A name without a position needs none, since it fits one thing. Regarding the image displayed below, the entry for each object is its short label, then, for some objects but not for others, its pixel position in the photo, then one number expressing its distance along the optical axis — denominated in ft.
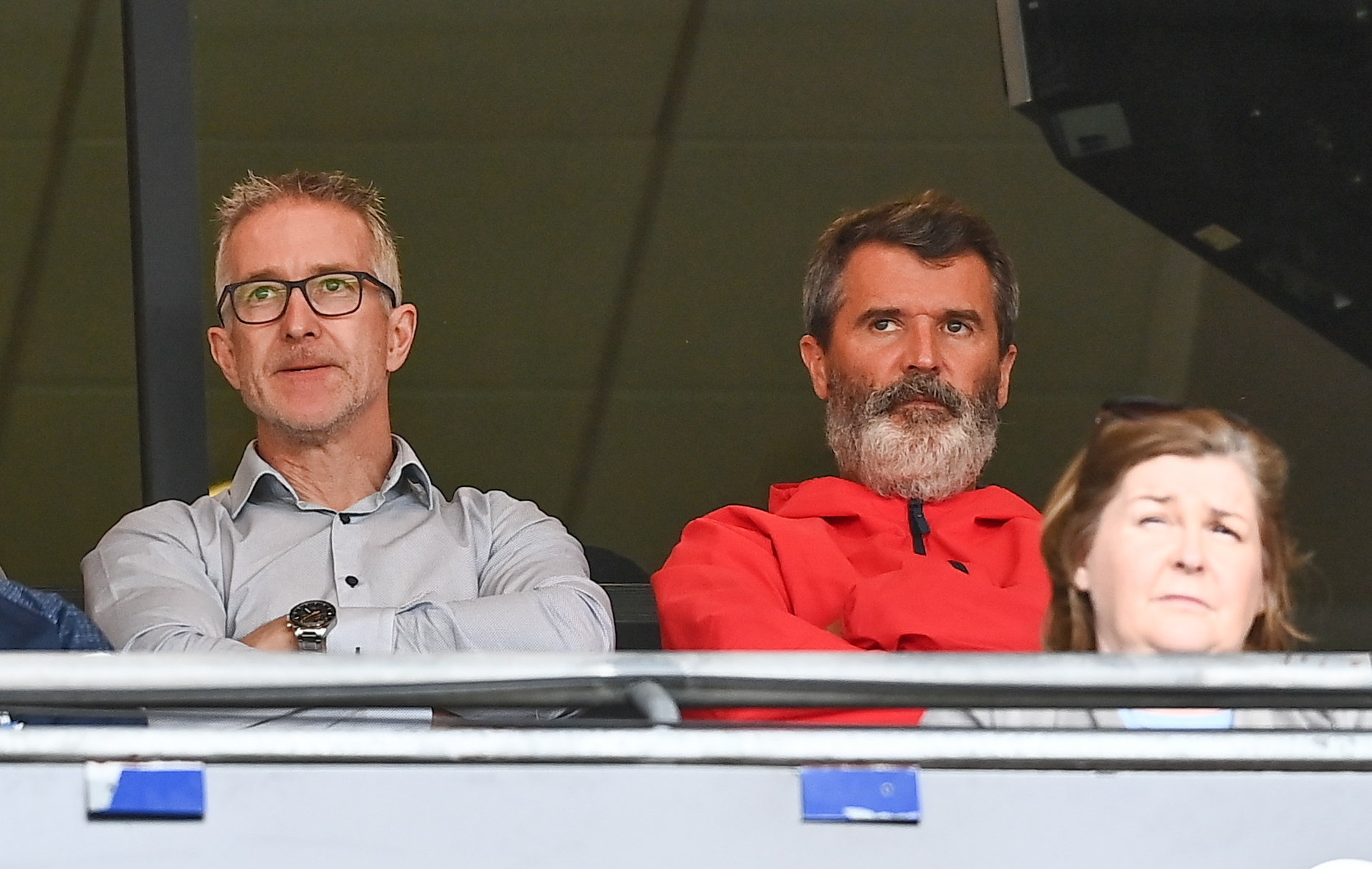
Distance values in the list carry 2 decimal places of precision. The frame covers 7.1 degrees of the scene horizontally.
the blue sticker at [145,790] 27.58
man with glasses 29.54
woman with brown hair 28.08
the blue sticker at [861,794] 27.60
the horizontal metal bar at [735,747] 27.59
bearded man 29.42
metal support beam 31.29
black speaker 32.23
